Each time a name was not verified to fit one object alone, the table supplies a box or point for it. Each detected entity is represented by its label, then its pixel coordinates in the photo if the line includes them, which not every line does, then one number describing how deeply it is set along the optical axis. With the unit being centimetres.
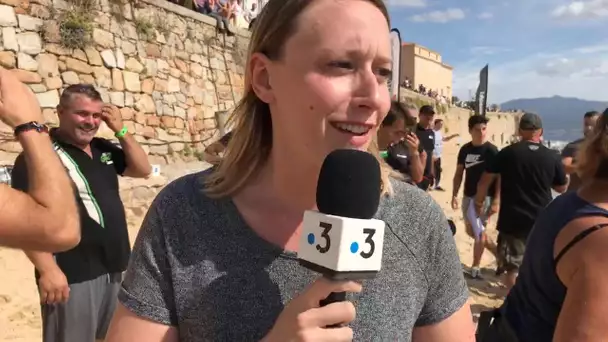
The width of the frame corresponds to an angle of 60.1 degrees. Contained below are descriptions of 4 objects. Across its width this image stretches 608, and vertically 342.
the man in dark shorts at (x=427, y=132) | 869
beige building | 4569
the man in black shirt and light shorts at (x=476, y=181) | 673
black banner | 1525
